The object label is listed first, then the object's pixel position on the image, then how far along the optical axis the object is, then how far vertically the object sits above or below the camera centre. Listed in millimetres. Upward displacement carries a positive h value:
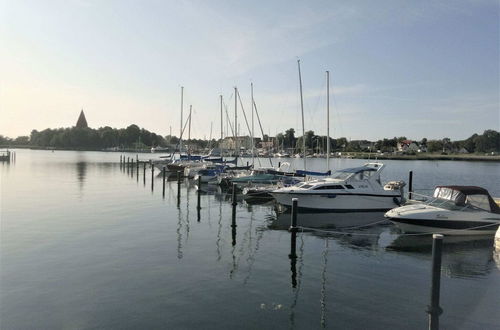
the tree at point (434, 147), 196000 +3225
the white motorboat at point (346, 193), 25219 -2733
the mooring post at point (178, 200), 28875 -3921
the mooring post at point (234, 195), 21291 -2519
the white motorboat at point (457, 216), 18656 -2996
